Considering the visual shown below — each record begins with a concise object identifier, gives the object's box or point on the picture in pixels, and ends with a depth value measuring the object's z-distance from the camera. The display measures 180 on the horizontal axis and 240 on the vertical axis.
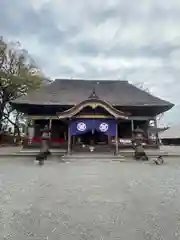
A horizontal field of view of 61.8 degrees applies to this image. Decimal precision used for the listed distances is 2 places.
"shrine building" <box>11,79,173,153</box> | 10.16
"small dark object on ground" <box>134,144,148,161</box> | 7.57
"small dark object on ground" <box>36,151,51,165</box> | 6.71
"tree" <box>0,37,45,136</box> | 15.97
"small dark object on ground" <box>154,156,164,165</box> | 6.58
